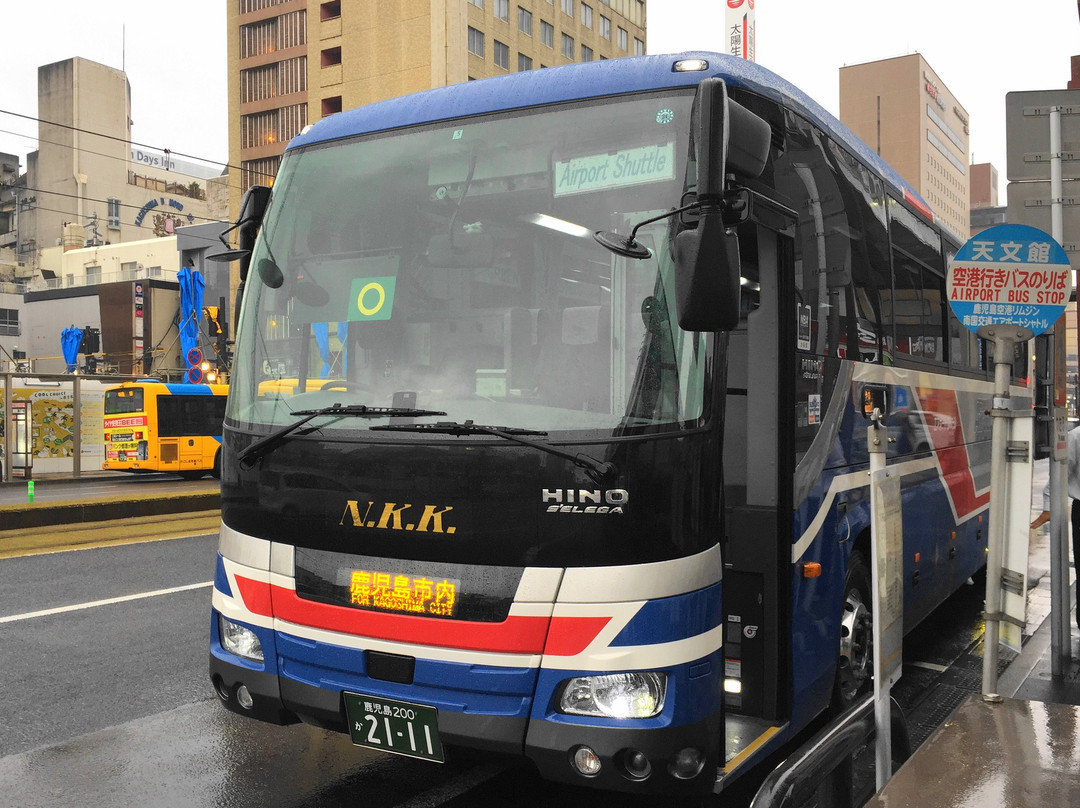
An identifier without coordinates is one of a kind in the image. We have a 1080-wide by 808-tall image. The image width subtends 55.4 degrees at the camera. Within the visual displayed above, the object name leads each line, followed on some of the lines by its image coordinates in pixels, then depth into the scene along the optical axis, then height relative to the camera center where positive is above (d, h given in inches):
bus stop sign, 203.8 +20.4
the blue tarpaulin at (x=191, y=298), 1648.7 +140.7
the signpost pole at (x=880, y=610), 136.0 -31.3
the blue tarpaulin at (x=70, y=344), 2230.6 +85.4
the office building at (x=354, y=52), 2375.7 +804.8
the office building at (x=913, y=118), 4658.0 +1246.8
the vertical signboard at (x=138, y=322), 2410.2 +142.5
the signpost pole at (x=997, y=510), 175.4 -22.8
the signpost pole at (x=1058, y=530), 255.9 -37.9
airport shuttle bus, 138.8 -7.0
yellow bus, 1032.2 -45.5
